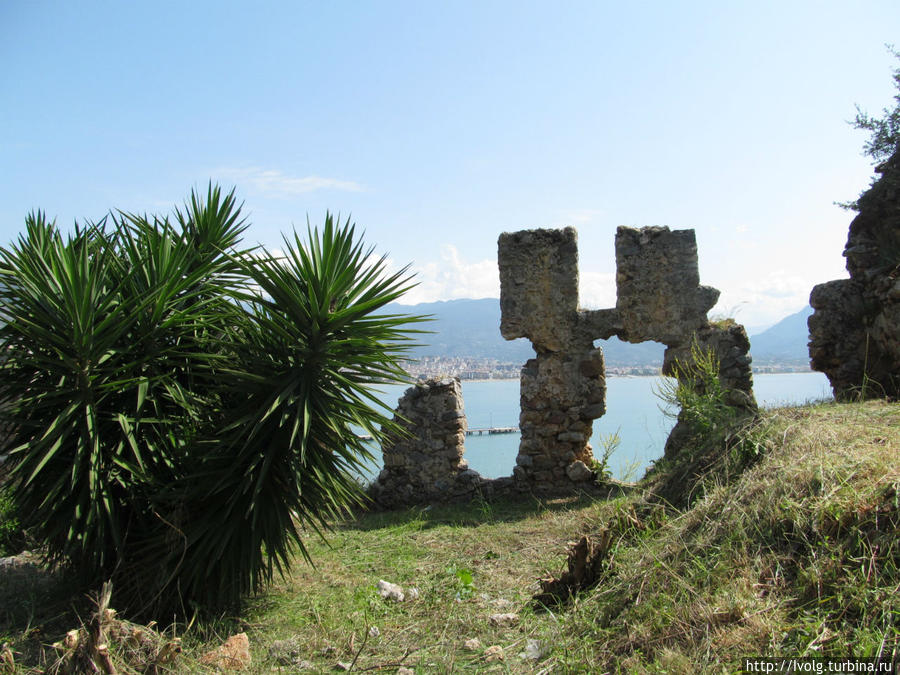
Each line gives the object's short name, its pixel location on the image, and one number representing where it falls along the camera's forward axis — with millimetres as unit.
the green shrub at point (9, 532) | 6219
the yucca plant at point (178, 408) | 3912
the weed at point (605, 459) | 8047
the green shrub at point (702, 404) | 5551
